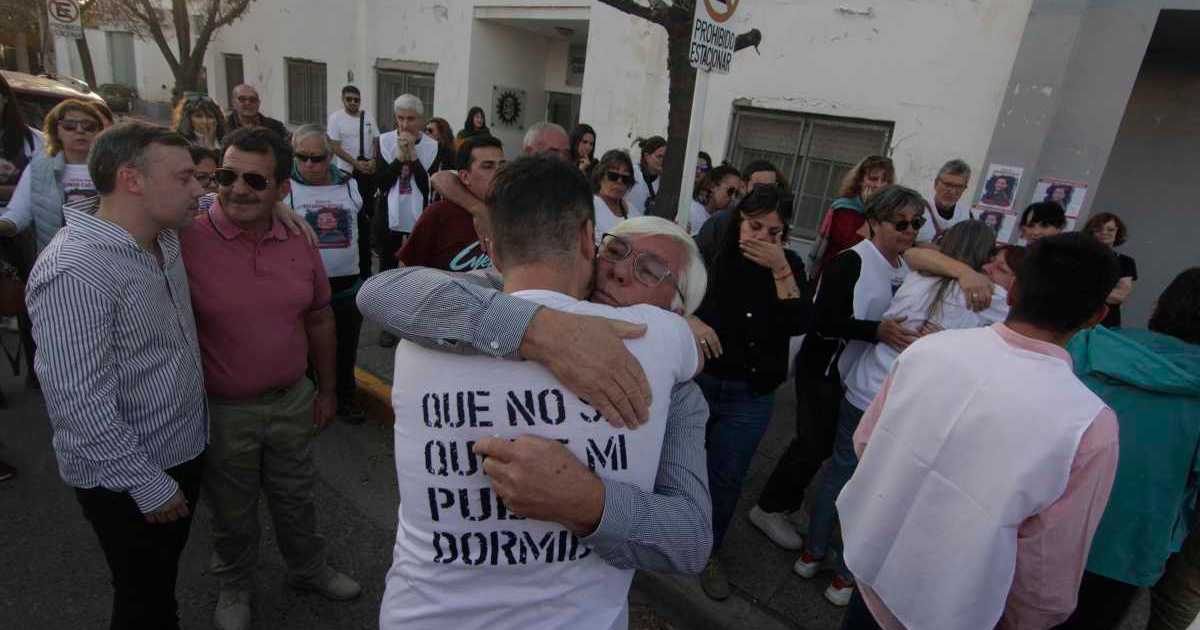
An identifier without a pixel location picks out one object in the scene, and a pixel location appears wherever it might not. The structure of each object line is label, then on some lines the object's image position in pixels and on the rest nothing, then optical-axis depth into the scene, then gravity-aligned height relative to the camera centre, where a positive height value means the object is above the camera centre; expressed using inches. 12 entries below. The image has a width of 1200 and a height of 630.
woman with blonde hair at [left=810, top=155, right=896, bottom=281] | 166.4 -8.1
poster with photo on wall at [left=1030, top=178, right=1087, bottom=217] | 234.4 +4.1
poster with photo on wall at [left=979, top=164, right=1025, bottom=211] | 242.7 +3.7
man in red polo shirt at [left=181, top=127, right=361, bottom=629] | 88.7 -36.4
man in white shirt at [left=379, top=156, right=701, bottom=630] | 42.4 -21.9
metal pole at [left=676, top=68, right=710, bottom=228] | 132.3 +2.2
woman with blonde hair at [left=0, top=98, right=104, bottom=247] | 146.0 -24.1
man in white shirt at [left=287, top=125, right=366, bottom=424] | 136.6 -21.8
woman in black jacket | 103.3 -27.1
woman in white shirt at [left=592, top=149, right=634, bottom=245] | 149.3 -8.1
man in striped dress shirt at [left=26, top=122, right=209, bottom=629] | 68.5 -31.7
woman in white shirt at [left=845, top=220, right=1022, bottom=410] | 105.3 -18.8
